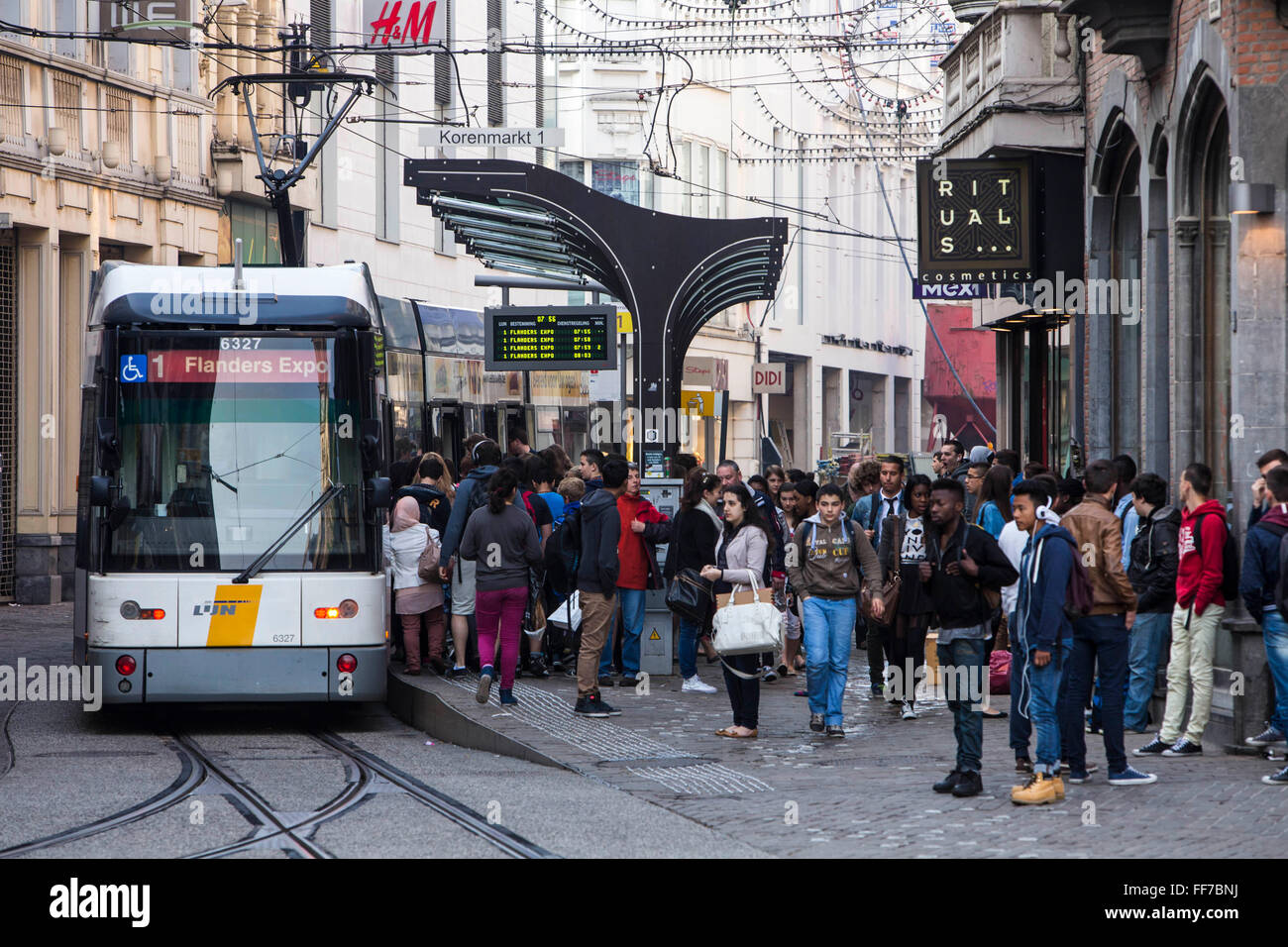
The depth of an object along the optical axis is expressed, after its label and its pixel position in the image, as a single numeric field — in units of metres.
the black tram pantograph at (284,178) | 23.61
